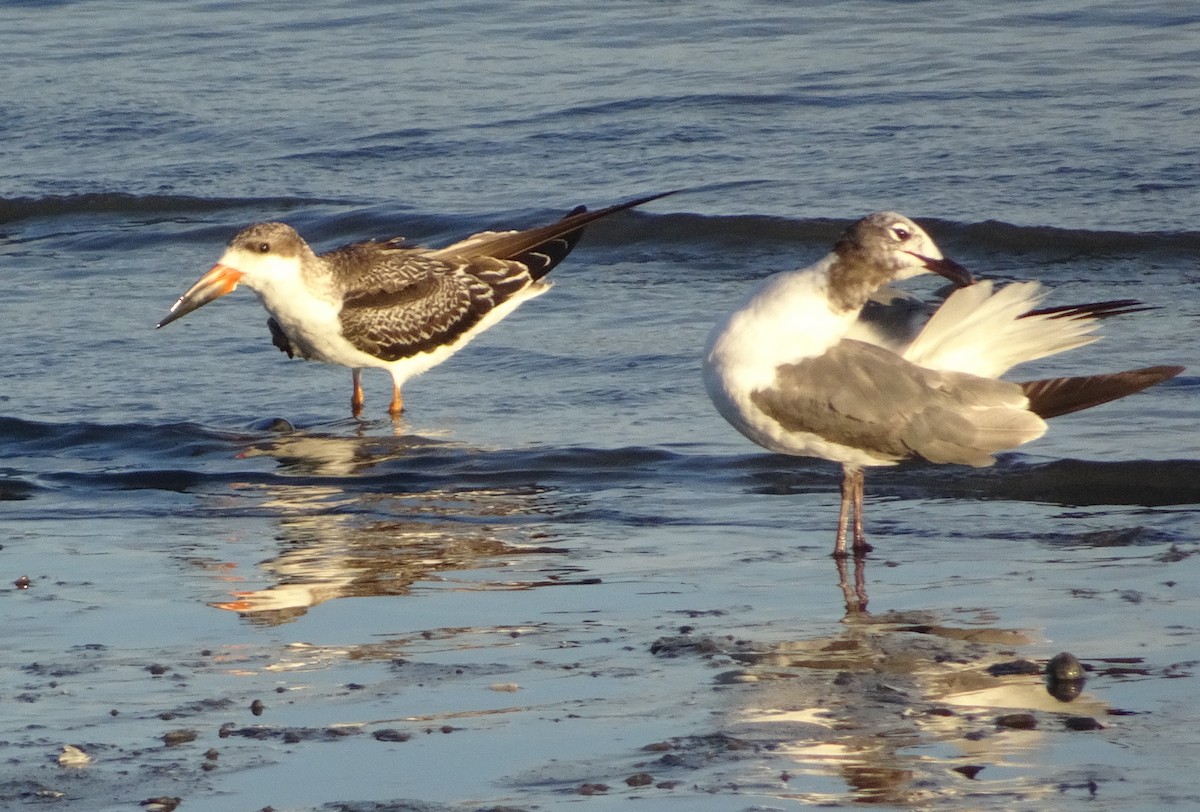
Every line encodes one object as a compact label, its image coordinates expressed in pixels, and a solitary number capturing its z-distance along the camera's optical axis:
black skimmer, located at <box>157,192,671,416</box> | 17.94
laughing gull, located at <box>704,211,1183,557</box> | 12.21
